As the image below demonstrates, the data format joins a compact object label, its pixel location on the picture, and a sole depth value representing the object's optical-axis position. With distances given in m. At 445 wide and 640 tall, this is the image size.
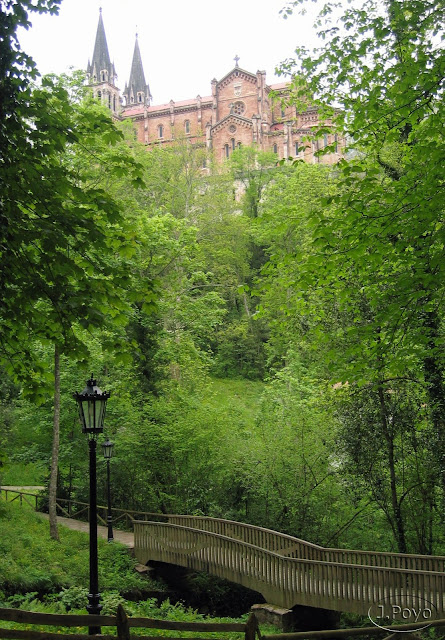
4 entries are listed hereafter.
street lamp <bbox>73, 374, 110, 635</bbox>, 8.55
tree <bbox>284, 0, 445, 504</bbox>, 8.99
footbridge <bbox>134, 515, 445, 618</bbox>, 12.09
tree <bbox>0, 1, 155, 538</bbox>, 6.48
